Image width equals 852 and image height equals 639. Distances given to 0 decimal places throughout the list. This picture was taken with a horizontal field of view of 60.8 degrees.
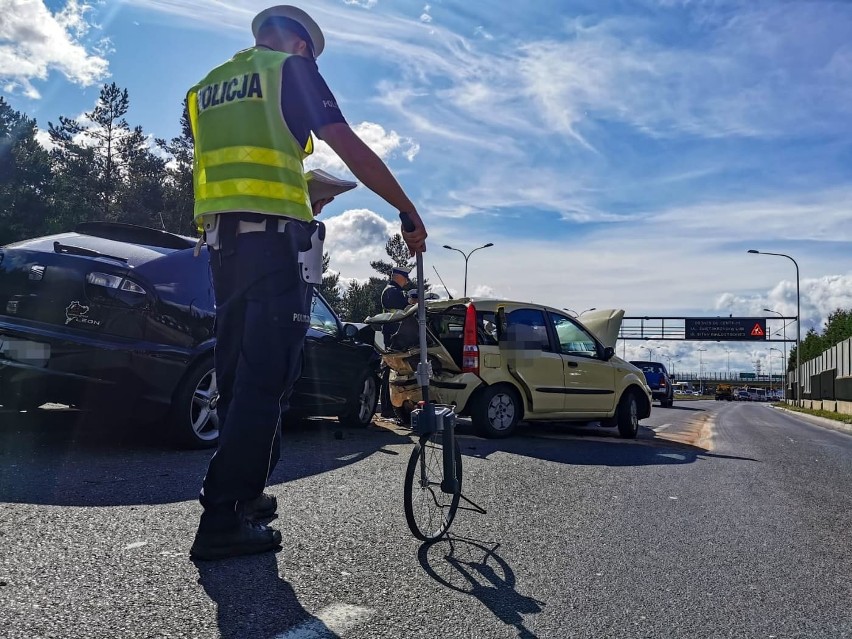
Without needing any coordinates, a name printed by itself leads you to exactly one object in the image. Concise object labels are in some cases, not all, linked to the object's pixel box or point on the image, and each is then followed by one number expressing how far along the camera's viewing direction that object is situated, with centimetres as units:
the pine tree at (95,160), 4397
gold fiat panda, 798
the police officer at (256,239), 290
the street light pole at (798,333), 4786
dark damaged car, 489
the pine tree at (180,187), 3850
